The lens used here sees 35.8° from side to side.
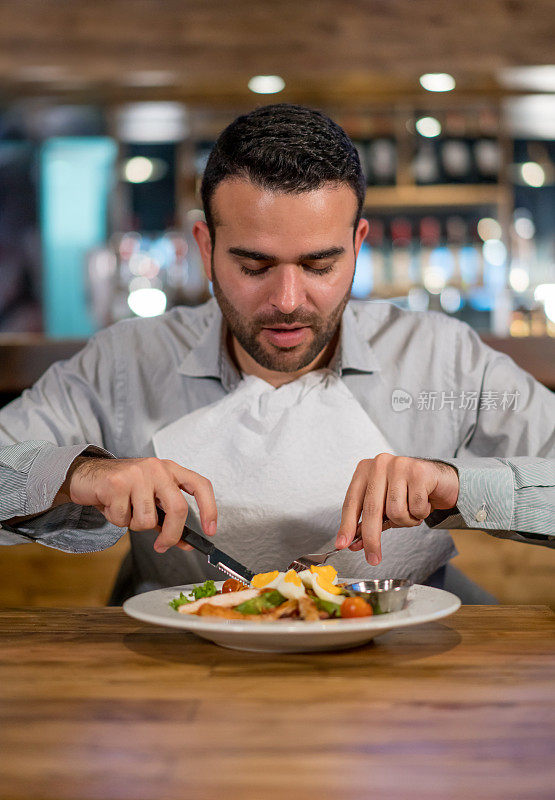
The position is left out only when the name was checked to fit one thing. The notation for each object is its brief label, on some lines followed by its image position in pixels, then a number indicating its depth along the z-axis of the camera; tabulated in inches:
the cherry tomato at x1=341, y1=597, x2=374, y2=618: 32.9
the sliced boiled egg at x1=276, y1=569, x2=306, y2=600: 33.8
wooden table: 22.1
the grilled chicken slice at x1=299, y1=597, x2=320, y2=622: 32.3
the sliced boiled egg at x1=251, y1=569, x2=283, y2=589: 35.0
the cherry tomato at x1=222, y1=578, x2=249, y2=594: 36.9
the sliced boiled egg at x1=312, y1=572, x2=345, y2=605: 33.8
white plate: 30.3
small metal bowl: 33.9
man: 42.2
